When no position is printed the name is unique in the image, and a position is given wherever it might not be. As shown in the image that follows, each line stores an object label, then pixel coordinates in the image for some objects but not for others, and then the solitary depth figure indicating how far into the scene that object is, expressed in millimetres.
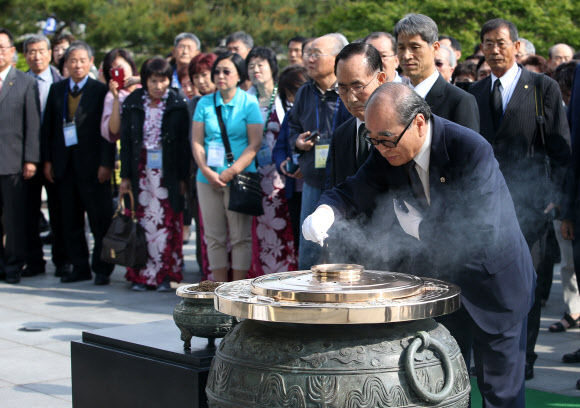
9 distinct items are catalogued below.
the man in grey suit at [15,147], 7066
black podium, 2957
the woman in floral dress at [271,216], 6055
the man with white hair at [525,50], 6738
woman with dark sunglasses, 5848
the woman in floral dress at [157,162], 6422
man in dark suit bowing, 2721
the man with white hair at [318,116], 4648
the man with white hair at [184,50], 7637
